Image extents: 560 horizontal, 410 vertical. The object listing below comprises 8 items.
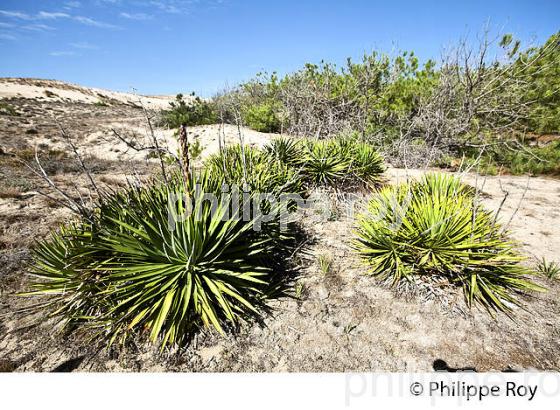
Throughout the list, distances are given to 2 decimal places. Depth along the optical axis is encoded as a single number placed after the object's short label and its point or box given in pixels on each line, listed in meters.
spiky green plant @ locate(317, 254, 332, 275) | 3.84
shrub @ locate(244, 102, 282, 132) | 14.50
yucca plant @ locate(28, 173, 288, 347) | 2.62
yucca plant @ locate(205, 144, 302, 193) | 4.50
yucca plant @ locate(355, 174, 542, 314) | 3.18
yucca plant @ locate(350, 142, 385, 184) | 6.56
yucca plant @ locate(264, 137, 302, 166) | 6.36
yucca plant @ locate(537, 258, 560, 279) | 3.66
